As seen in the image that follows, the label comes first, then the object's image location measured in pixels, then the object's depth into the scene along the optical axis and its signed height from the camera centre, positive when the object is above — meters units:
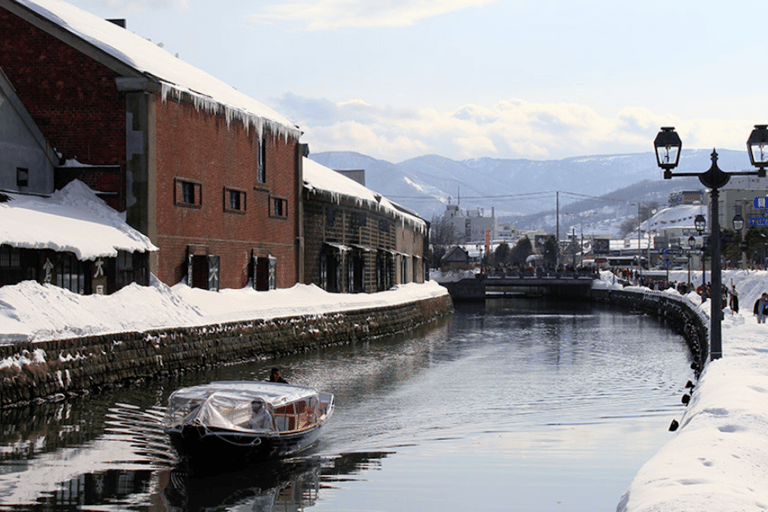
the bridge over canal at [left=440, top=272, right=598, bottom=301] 110.75 -1.48
